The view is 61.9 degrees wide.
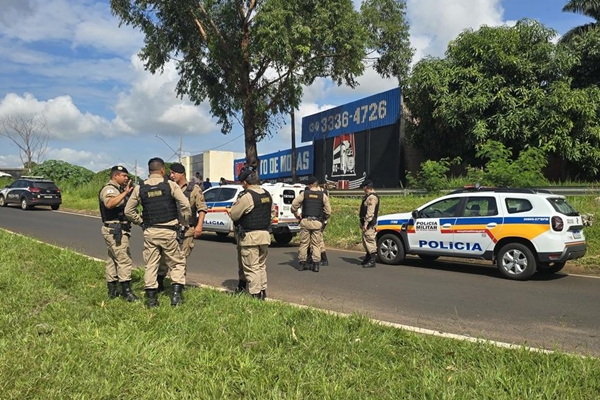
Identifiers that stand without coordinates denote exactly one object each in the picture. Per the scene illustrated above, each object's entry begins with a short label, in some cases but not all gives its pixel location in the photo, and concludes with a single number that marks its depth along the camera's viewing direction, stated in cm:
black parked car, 2488
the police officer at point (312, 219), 931
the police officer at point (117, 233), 611
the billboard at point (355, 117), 2222
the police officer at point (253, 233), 622
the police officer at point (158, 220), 570
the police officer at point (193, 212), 636
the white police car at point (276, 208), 1333
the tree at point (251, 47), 1808
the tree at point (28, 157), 5456
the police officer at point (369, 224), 998
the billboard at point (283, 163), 2917
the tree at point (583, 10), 2642
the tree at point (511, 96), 1630
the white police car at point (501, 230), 853
